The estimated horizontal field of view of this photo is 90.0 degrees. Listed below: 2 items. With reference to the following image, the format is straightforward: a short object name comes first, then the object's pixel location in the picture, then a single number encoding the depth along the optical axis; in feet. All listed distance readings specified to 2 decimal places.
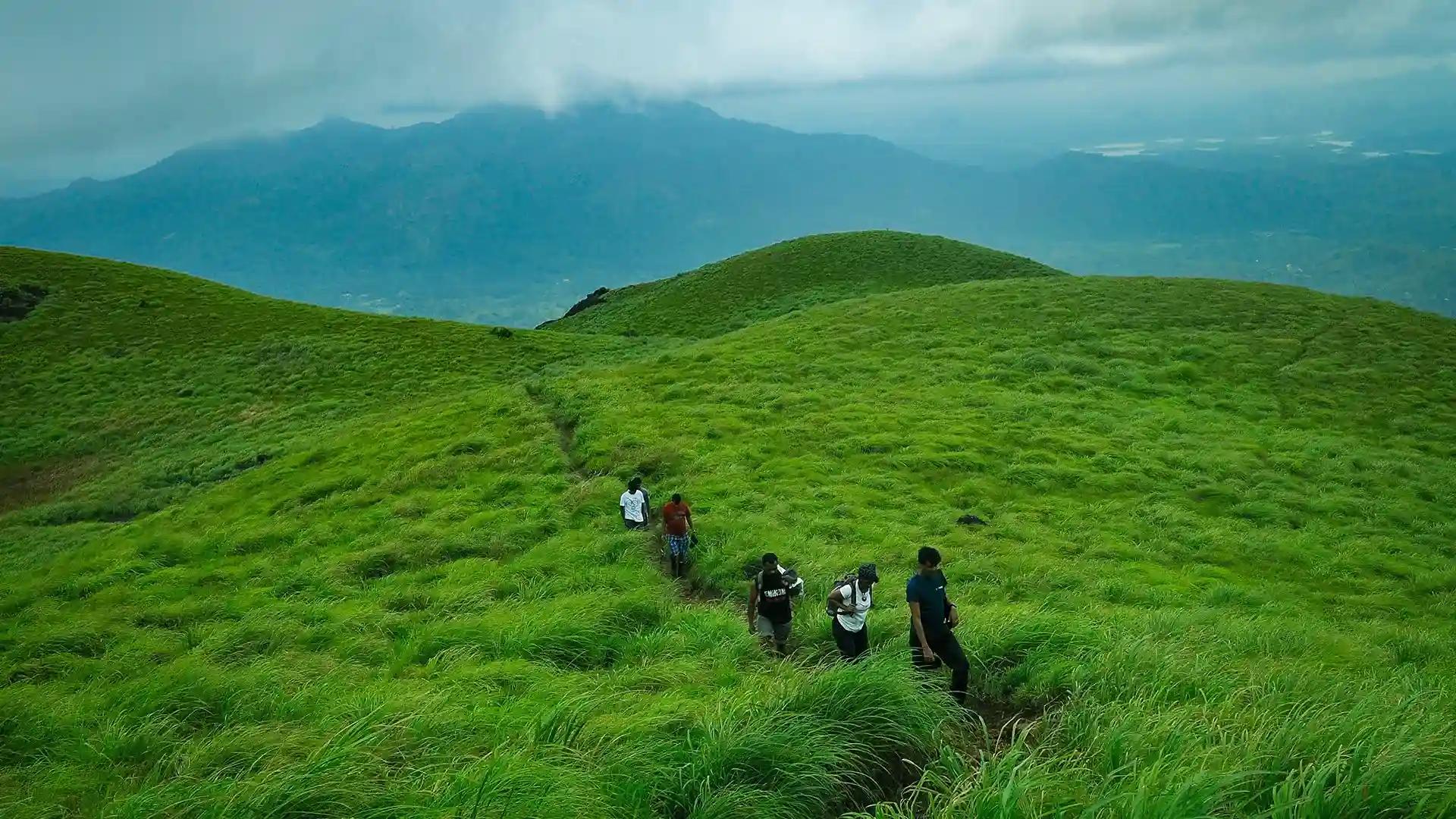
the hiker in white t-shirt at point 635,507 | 61.57
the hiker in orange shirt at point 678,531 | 53.83
